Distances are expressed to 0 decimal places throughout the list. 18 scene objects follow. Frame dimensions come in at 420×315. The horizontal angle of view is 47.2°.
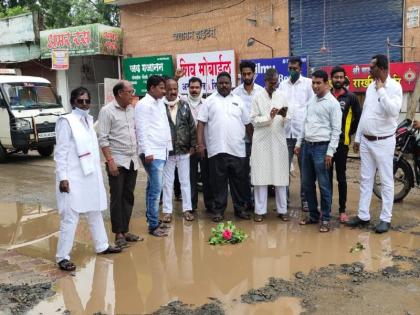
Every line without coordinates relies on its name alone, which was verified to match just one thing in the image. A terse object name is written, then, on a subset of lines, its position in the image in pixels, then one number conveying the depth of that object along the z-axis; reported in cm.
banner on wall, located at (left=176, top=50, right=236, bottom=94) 1448
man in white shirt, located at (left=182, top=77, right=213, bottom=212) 628
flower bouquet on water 505
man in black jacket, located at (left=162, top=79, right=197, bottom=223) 577
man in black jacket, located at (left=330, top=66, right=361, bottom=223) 557
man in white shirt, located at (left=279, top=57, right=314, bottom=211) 635
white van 1125
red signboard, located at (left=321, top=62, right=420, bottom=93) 1120
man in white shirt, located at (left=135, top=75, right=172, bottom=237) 518
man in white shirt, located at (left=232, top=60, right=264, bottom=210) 588
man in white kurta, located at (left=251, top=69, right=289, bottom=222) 561
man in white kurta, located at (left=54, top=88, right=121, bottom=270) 428
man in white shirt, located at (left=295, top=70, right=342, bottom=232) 528
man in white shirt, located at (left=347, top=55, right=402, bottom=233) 504
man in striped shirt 482
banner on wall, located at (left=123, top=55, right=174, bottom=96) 1593
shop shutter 1182
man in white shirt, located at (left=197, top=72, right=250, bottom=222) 580
